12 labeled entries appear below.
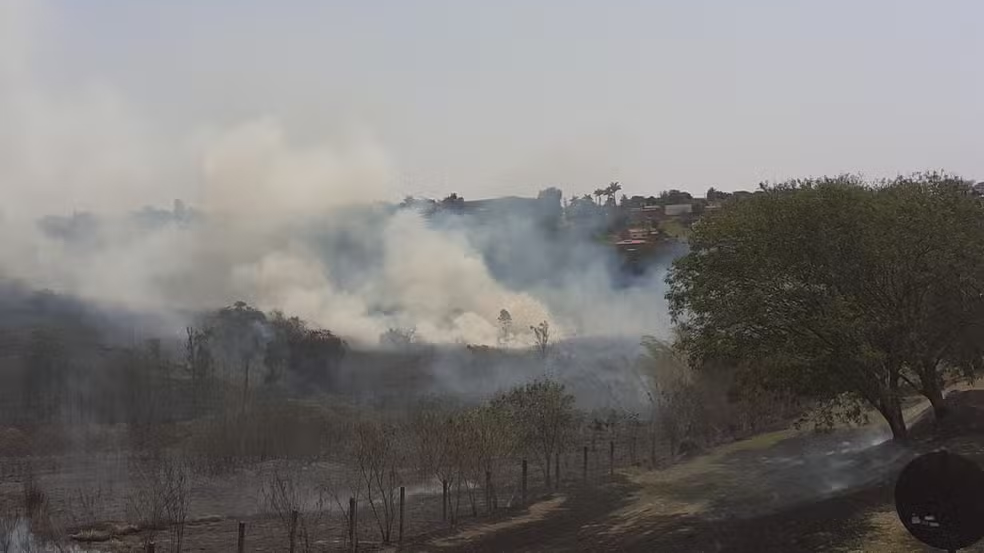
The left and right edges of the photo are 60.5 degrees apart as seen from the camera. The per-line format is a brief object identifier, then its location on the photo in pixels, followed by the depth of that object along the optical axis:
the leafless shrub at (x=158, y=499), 22.08
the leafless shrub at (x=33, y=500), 23.84
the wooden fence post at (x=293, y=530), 20.38
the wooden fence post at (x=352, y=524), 21.39
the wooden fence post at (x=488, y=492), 27.08
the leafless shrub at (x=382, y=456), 25.17
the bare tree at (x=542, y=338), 59.47
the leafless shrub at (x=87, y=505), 25.47
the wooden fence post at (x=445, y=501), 25.22
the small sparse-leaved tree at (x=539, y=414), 32.19
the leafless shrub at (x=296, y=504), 22.94
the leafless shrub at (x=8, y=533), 19.79
